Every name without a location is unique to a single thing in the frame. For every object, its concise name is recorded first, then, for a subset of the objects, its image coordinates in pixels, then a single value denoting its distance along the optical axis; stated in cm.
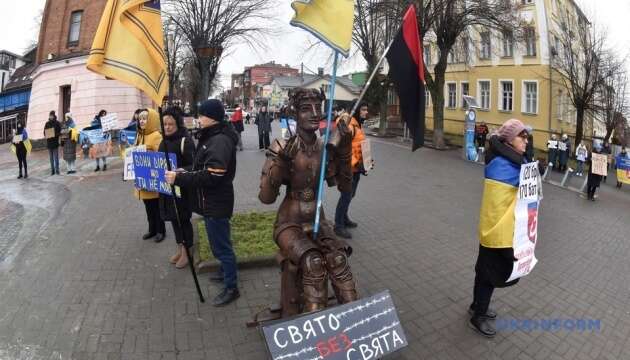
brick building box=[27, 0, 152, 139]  2161
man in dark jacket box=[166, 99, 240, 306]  349
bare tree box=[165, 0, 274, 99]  1791
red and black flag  326
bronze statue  290
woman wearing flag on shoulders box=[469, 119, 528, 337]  335
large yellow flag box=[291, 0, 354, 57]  294
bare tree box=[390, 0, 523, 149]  1809
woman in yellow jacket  522
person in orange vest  579
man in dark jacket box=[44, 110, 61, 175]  1094
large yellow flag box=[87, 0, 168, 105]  336
